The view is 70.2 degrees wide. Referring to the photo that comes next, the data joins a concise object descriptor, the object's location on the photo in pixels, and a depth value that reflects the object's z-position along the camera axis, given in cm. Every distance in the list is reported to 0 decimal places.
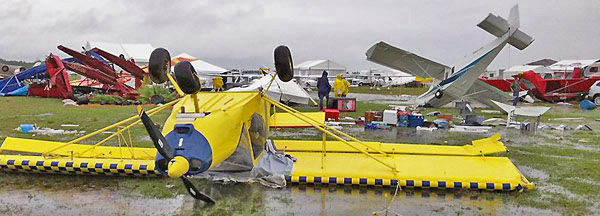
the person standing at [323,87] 1791
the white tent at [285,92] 1775
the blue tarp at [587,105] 2055
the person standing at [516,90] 1859
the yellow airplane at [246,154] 496
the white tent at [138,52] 3881
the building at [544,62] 8331
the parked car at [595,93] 2406
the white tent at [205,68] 3606
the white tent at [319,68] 5938
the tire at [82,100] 1938
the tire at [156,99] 2022
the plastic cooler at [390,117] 1300
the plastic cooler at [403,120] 1300
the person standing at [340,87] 1986
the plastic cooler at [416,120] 1282
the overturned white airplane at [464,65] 1535
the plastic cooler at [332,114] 1400
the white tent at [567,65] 4888
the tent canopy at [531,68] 4810
